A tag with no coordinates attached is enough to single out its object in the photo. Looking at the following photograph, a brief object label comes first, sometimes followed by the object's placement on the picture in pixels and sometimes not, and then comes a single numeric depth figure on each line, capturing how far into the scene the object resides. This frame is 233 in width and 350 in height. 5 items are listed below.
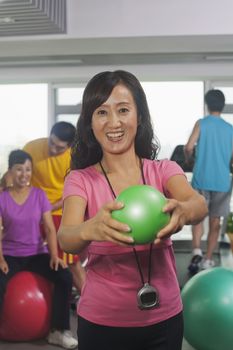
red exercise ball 2.79
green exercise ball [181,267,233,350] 2.44
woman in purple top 2.87
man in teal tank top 4.12
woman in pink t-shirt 1.15
